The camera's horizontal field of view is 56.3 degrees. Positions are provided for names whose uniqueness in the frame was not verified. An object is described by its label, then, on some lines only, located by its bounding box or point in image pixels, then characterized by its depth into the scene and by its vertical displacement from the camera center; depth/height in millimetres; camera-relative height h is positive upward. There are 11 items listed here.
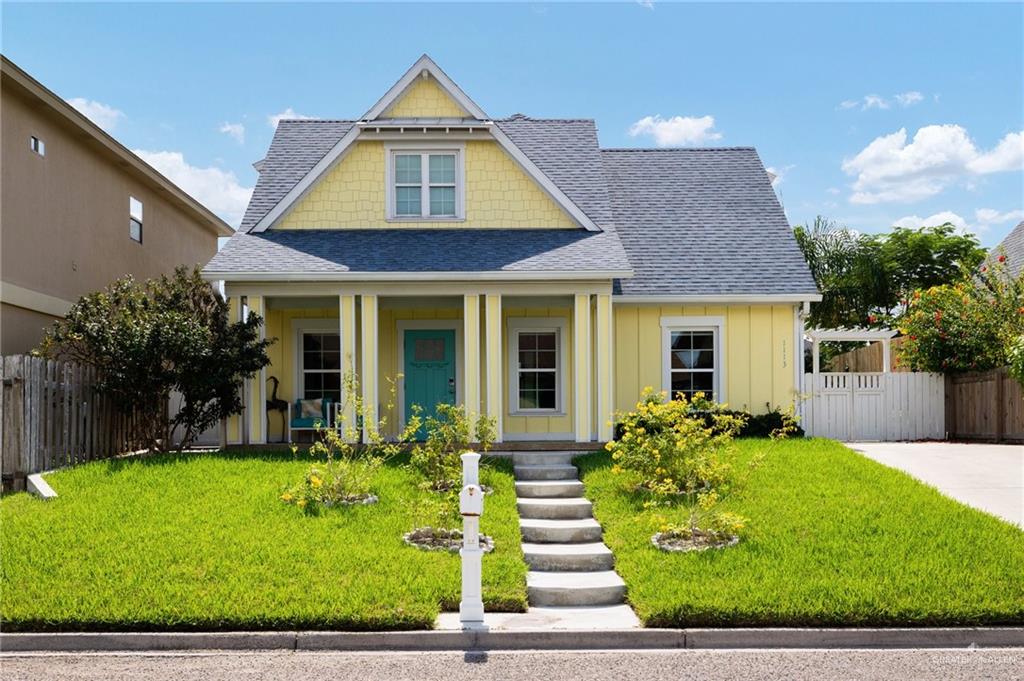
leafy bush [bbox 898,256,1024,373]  19266 +701
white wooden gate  19359 -937
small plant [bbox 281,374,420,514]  11375 -1431
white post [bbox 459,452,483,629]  8234 -1629
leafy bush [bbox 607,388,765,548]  11656 -1232
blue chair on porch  16880 -993
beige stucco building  15016 +2835
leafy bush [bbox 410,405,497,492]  12289 -1153
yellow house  15906 +1303
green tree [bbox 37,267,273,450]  14500 +230
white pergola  21641 +591
